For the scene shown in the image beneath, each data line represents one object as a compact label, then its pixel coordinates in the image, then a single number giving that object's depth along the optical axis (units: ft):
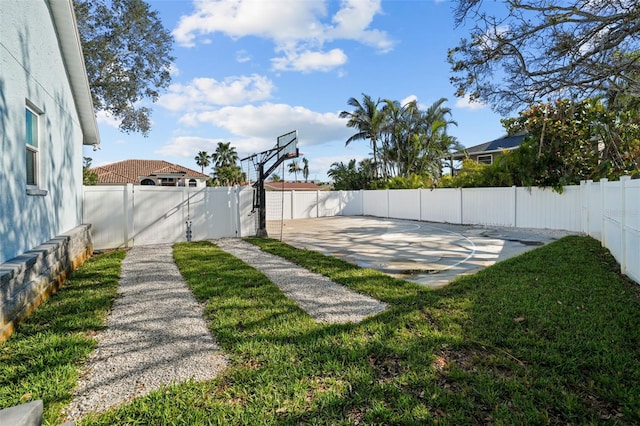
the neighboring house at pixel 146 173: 103.50
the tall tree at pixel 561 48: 23.32
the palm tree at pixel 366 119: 90.68
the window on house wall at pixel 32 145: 17.25
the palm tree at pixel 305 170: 247.56
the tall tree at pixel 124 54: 43.96
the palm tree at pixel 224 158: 165.78
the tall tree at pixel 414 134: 87.10
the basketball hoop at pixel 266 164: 38.63
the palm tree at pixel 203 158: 177.58
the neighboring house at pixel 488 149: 84.28
